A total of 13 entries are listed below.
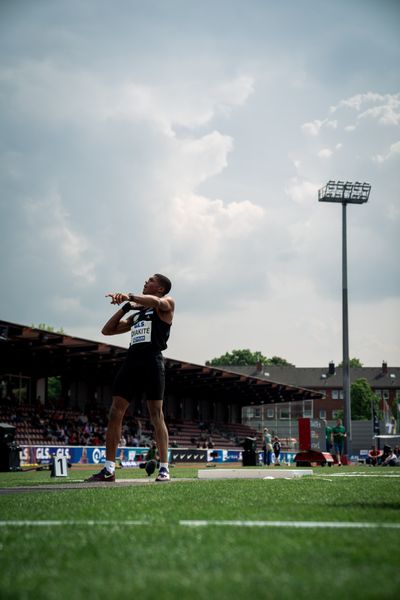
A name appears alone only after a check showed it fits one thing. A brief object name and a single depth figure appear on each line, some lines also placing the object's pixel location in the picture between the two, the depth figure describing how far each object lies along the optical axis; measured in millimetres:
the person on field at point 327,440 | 38731
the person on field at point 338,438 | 27562
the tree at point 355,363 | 132875
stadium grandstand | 37375
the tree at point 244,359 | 130125
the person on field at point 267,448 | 30781
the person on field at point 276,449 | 33681
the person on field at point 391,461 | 28500
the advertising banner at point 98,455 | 29984
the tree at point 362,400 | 106750
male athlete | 8414
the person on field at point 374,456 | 32338
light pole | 39438
